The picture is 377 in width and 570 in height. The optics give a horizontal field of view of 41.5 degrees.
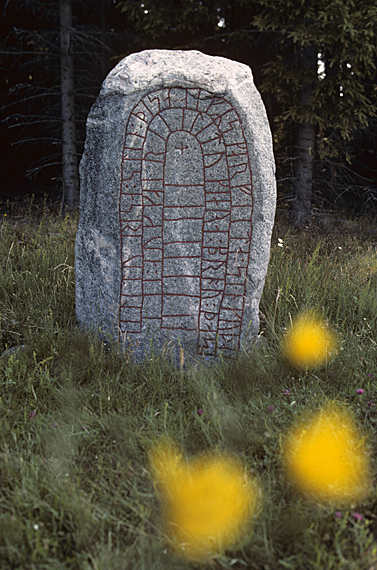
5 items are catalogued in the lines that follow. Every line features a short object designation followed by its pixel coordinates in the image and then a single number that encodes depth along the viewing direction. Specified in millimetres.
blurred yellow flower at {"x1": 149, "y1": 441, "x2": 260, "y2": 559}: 1818
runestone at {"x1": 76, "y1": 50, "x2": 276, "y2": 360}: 3045
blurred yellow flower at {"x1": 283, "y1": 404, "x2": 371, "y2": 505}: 2027
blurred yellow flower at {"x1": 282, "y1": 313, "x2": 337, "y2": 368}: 2955
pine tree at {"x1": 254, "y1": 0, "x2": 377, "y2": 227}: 5457
